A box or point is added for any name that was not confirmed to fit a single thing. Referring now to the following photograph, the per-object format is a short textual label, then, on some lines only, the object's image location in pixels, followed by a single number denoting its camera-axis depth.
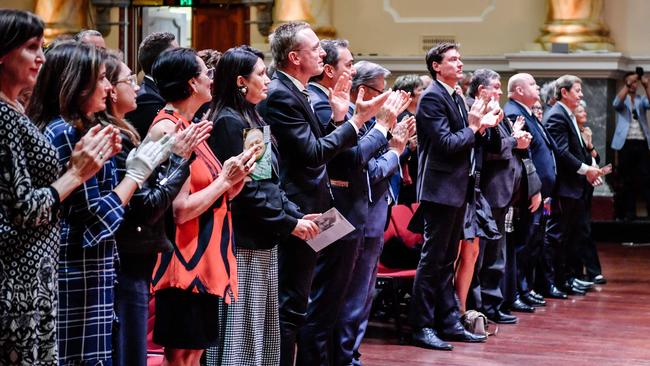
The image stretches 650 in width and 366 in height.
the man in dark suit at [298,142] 4.57
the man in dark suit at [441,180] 6.21
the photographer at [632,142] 11.73
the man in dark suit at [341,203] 4.98
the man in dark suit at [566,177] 8.62
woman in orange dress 3.84
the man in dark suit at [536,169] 7.92
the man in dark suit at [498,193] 7.06
